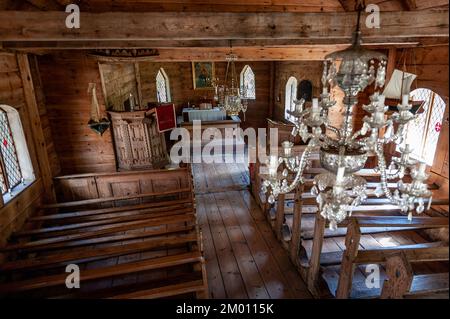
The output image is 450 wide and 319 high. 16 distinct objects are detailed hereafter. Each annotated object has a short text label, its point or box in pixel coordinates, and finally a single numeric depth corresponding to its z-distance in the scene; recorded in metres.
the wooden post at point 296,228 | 3.62
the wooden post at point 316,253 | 3.15
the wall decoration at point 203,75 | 11.66
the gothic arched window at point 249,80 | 11.76
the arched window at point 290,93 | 9.59
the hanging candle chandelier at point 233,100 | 5.80
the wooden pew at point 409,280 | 1.26
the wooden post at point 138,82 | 9.49
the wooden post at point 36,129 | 4.59
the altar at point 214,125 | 9.16
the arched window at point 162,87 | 11.30
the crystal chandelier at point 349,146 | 1.76
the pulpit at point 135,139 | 5.97
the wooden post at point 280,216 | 4.38
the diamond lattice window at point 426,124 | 3.85
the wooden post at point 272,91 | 11.47
